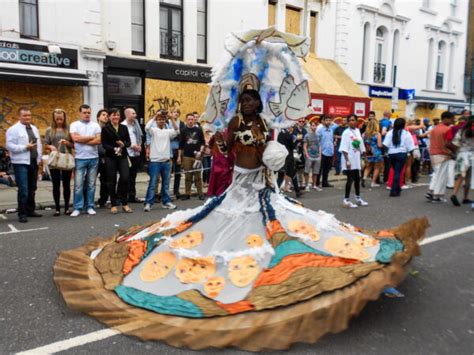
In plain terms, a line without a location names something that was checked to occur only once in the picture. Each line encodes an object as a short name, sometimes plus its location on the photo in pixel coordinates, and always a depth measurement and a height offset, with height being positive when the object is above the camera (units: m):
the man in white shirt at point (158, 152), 8.60 -0.61
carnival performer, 3.29 -1.17
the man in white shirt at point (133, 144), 8.89 -0.49
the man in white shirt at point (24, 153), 7.59 -0.60
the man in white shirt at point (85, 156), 8.17 -0.68
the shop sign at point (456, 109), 26.18 +1.05
